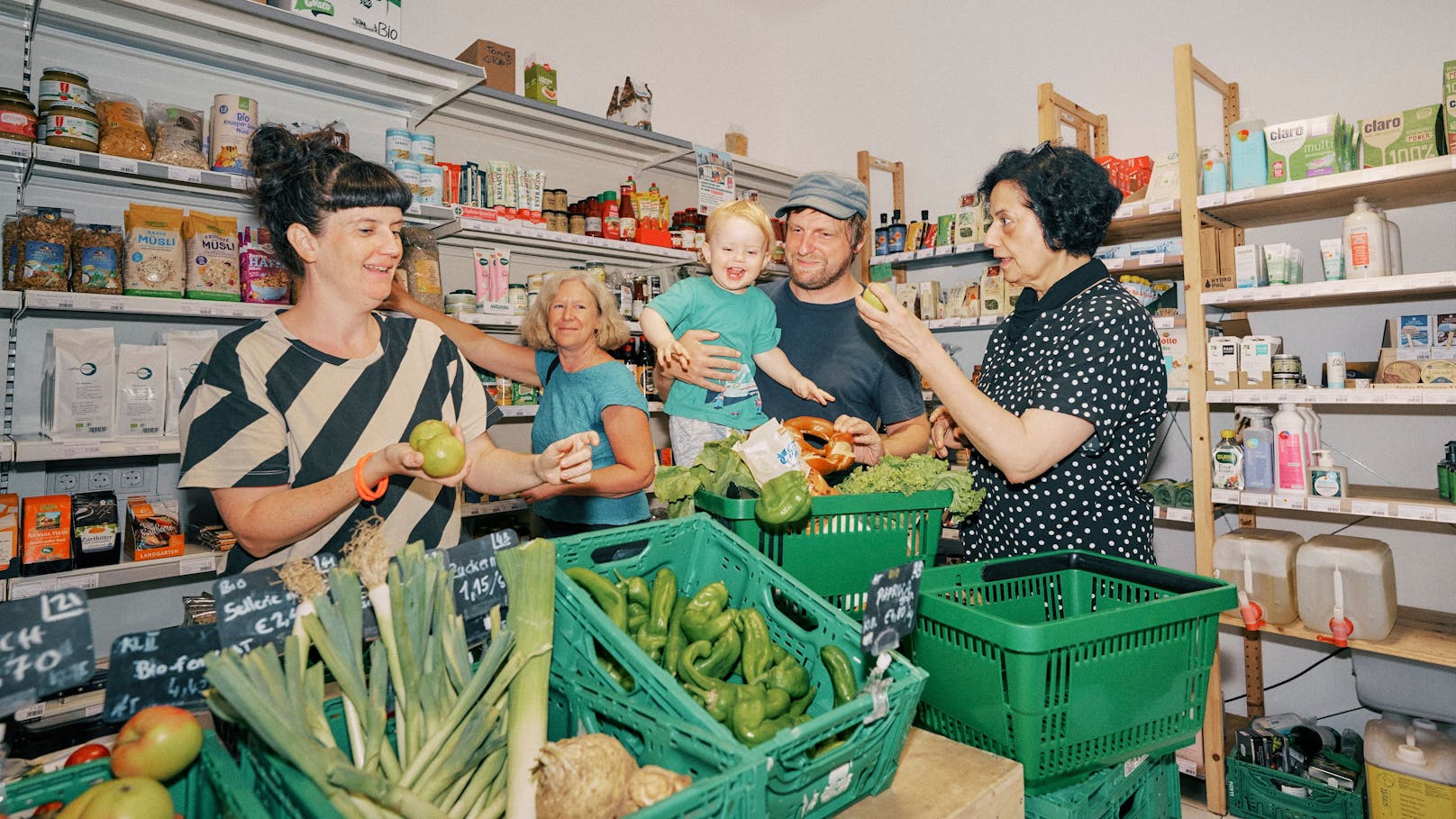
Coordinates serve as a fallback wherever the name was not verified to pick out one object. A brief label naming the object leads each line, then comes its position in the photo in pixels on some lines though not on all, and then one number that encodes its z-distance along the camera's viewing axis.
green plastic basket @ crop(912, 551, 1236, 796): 1.11
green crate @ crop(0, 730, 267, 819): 0.85
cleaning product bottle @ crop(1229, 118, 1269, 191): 3.36
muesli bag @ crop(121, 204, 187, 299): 2.61
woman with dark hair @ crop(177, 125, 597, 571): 1.47
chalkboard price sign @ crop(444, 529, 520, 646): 1.07
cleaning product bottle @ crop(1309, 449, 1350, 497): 3.14
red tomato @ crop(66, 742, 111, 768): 0.97
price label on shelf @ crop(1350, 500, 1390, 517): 2.97
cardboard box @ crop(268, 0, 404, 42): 2.82
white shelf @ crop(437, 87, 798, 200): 3.72
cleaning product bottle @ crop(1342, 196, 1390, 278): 3.07
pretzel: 1.70
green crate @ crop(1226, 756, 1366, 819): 2.98
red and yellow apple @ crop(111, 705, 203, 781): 0.87
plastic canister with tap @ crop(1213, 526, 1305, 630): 3.27
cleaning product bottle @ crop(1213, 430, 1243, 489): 3.39
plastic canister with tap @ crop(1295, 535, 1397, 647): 3.06
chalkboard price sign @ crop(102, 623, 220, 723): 0.86
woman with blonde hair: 2.55
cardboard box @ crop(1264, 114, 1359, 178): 3.16
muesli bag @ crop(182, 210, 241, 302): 2.72
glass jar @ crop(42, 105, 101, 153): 2.45
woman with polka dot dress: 1.62
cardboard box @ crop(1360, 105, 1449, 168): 2.96
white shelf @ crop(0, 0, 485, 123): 2.67
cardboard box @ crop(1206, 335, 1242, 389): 3.43
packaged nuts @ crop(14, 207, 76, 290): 2.41
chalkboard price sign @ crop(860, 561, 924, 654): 0.99
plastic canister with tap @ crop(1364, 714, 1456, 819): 2.78
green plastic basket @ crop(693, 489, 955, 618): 1.46
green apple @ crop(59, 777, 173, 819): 0.78
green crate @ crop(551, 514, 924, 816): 0.89
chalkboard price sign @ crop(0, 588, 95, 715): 0.77
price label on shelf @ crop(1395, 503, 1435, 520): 2.87
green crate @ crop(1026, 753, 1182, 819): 1.21
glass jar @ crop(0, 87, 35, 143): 2.35
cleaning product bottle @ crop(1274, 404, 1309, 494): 3.25
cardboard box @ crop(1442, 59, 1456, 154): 2.86
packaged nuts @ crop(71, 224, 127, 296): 2.52
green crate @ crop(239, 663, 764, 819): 0.76
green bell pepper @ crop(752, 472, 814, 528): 1.36
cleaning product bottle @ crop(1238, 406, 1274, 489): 3.34
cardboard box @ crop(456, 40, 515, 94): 3.66
